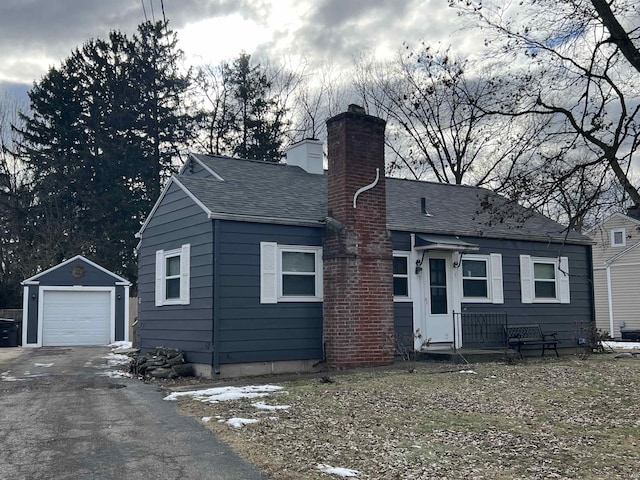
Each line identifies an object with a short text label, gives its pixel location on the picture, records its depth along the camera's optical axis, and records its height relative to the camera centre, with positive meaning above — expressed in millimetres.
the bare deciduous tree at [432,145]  30062 +7740
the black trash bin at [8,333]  23031 -1061
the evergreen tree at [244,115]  34750 +10470
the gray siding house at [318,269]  12031 +665
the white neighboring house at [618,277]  26688 +844
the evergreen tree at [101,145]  32594 +8512
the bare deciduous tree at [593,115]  7949 +2392
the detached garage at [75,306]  23250 -126
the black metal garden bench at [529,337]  15156 -980
